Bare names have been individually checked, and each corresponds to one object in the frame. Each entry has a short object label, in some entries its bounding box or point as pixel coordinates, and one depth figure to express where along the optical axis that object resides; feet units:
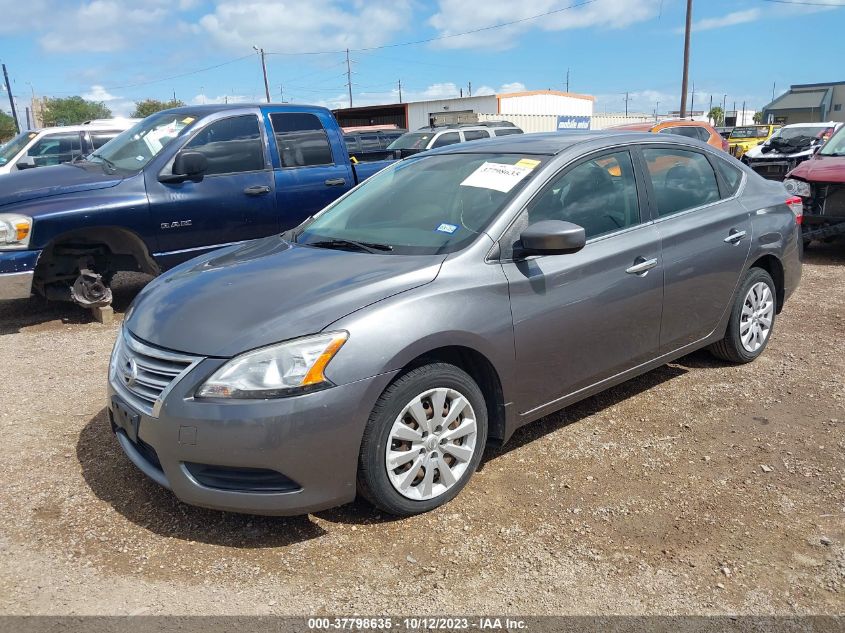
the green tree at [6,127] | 201.97
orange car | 40.55
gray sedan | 8.98
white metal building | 132.36
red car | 27.09
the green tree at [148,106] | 247.99
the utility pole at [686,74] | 86.95
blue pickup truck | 19.03
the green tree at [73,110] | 251.70
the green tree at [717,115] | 308.60
